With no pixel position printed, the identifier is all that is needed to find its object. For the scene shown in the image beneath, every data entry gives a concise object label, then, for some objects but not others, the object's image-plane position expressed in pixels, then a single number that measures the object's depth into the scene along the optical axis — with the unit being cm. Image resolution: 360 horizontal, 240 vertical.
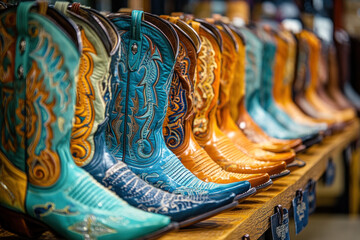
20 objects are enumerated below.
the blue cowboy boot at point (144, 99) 163
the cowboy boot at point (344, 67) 550
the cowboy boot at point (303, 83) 387
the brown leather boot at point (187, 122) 181
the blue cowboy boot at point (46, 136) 129
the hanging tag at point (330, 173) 339
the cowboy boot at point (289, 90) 358
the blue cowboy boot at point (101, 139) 140
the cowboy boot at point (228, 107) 235
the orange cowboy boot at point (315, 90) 425
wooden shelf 145
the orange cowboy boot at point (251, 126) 265
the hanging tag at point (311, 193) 260
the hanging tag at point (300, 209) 217
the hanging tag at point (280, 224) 187
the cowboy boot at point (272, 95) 318
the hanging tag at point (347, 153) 439
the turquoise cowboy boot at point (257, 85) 283
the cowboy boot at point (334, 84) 505
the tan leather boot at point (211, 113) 209
